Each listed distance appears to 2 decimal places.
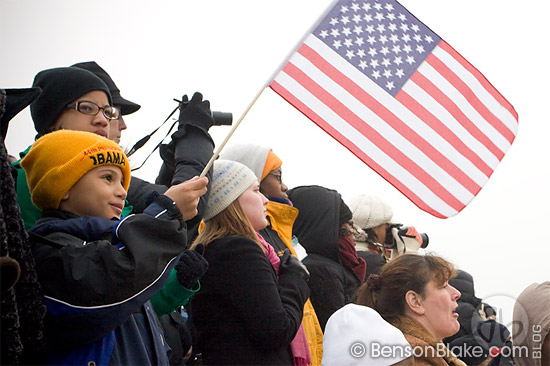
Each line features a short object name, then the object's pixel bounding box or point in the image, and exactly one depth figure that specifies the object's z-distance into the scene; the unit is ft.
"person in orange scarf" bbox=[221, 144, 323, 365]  13.83
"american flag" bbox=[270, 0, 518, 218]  11.71
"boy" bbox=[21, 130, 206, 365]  6.80
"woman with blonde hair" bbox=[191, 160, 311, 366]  10.73
